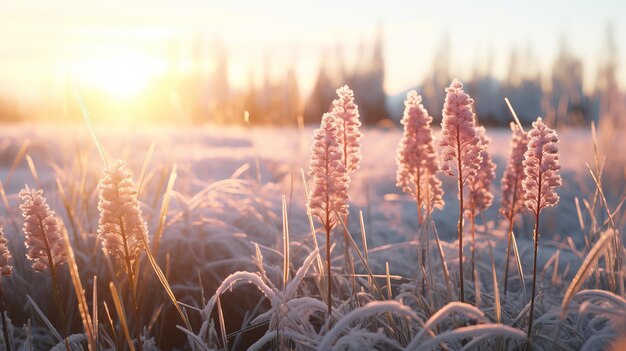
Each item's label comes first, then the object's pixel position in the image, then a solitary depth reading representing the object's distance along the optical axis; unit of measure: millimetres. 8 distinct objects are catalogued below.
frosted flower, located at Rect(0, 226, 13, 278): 653
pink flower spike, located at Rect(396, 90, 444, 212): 771
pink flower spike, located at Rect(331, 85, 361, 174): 710
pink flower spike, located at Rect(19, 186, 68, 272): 655
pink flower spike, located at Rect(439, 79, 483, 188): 666
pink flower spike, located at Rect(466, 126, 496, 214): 942
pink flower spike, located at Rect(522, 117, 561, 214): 658
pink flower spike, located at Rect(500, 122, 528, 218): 926
